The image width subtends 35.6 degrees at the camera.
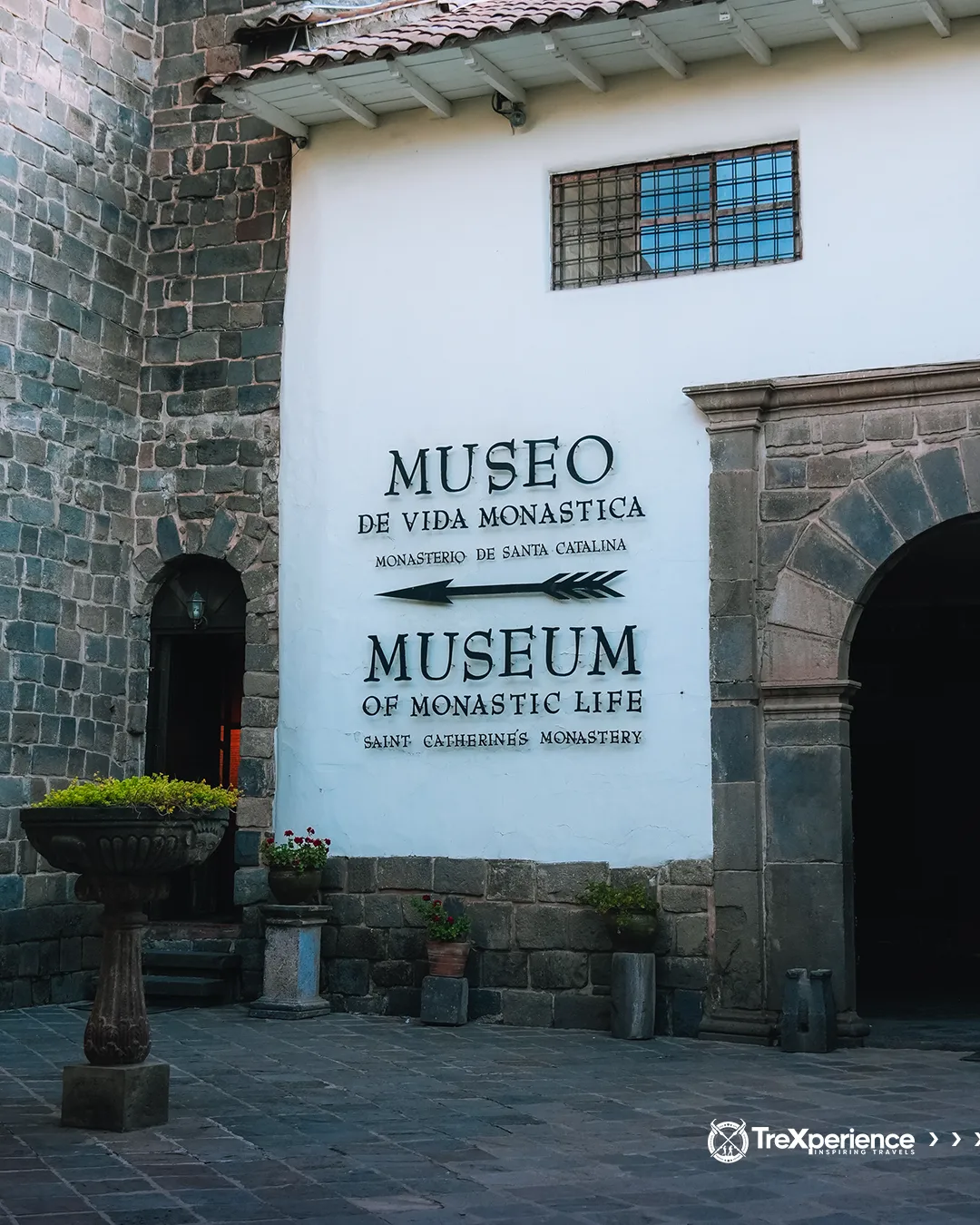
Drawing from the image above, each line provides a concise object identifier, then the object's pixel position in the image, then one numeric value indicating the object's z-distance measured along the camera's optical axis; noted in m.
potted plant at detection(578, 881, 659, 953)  8.32
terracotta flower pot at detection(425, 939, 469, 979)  8.80
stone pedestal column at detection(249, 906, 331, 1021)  9.06
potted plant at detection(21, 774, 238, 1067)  5.60
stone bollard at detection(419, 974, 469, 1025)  8.73
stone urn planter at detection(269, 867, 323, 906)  9.15
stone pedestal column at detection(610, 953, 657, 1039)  8.24
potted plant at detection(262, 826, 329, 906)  9.16
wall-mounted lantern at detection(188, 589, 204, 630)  10.23
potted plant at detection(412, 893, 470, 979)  8.78
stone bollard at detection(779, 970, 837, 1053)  7.73
